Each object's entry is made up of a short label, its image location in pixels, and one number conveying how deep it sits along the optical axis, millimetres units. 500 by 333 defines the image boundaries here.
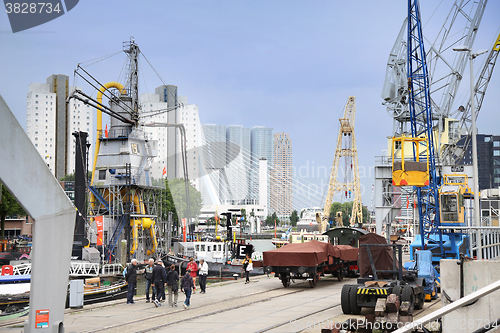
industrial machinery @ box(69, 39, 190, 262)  57281
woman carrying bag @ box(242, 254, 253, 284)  31109
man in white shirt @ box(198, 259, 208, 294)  25469
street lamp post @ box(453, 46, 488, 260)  24608
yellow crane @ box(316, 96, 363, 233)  115812
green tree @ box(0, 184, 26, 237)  70019
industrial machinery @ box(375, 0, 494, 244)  62344
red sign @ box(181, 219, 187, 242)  63634
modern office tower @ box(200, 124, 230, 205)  117050
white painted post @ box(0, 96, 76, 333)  11328
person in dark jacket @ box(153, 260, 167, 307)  21250
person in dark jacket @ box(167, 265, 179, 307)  20859
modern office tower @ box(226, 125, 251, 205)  175638
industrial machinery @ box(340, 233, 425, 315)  16703
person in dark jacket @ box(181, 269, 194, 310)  20812
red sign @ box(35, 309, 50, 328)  11814
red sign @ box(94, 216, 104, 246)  50500
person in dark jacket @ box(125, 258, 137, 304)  22000
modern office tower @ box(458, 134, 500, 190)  130875
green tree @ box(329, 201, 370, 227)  187325
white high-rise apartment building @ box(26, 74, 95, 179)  145250
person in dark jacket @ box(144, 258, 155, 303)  22188
